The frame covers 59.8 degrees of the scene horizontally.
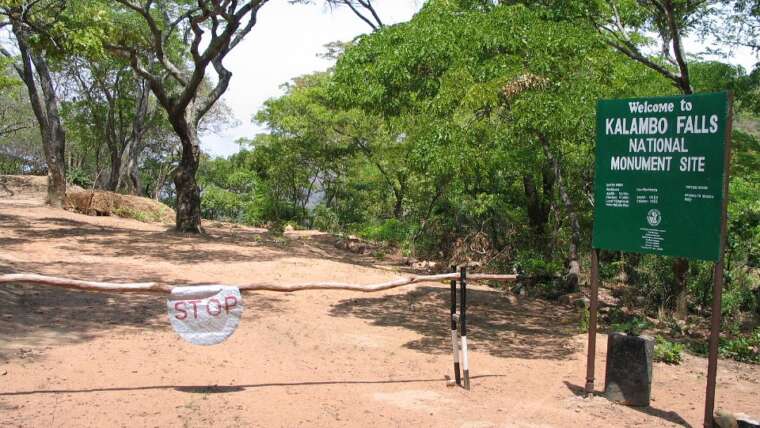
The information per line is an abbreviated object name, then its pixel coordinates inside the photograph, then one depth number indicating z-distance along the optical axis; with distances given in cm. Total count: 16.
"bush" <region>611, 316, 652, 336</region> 989
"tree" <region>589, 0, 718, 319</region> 1062
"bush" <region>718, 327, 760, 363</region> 908
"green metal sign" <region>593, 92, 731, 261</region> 580
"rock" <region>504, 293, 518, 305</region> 1299
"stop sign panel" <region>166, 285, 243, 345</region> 583
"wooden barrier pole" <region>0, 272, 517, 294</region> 559
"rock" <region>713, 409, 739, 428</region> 557
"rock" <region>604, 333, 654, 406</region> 637
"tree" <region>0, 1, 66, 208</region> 2008
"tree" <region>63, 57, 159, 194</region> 2744
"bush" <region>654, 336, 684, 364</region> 852
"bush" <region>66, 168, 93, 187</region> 2953
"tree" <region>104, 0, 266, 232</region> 1606
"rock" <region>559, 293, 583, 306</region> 1292
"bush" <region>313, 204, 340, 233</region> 2710
